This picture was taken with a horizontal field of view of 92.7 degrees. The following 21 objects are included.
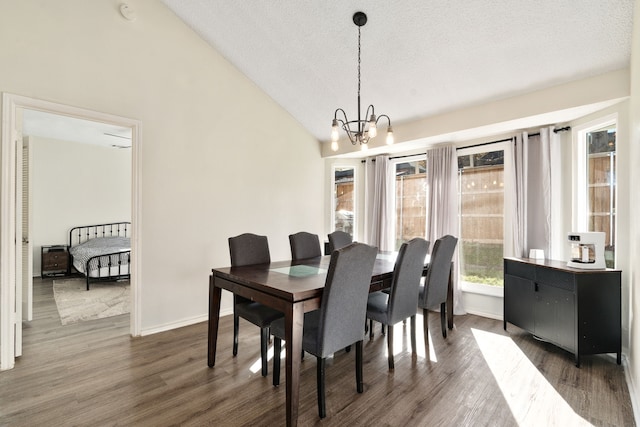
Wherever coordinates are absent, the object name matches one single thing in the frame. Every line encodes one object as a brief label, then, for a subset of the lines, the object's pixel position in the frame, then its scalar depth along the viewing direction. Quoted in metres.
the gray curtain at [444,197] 3.99
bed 4.98
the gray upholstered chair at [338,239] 3.70
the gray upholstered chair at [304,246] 3.37
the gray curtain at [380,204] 4.74
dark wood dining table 1.77
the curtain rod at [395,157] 4.57
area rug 3.71
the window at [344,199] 5.30
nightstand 5.70
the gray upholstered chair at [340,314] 1.90
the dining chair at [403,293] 2.46
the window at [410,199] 4.54
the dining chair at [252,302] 2.34
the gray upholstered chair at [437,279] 2.90
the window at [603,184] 2.88
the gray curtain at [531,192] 3.32
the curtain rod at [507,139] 3.23
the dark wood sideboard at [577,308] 2.54
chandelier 2.41
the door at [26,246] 3.20
